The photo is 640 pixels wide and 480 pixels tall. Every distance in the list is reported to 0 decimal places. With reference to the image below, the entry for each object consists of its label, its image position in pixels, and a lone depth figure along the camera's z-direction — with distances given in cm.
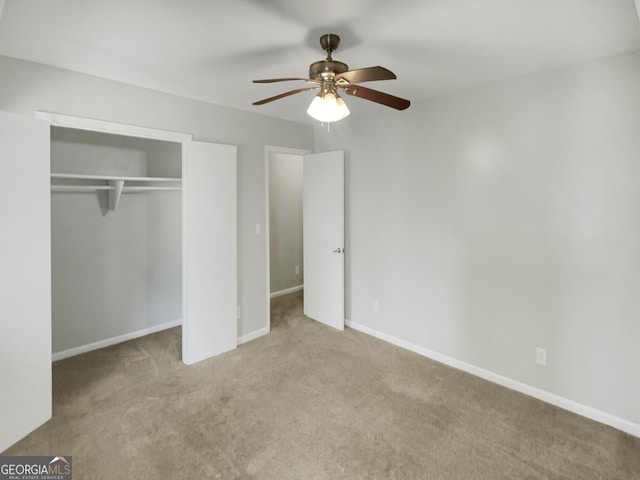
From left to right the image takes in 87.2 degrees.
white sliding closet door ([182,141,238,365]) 305
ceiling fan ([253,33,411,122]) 177
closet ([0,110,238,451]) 212
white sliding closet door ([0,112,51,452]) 205
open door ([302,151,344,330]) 383
